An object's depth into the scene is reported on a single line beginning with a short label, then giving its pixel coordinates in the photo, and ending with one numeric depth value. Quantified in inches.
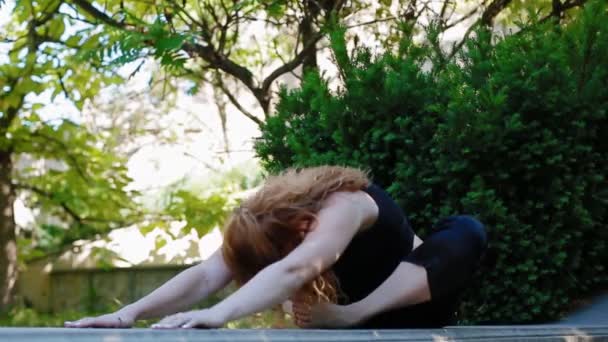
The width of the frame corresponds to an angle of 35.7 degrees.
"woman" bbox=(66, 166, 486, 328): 118.9
